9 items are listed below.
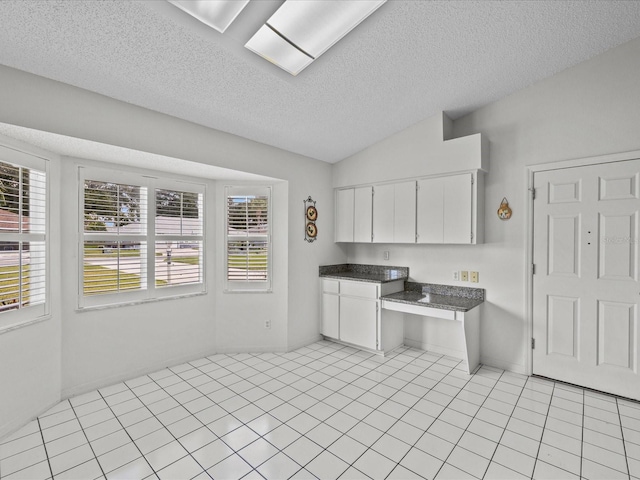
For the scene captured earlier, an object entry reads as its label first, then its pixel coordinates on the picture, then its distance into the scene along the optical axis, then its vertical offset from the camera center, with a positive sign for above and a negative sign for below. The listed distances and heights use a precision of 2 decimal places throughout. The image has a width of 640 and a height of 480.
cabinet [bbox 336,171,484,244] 3.35 +0.31
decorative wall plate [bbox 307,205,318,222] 4.16 +0.31
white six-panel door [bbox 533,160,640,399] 2.75 -0.36
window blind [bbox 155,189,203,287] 3.42 -0.01
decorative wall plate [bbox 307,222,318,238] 4.15 +0.09
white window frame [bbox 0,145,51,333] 2.26 -0.02
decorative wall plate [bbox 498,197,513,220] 3.32 +0.28
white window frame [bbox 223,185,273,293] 3.86 -0.11
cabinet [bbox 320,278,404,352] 3.77 -0.99
